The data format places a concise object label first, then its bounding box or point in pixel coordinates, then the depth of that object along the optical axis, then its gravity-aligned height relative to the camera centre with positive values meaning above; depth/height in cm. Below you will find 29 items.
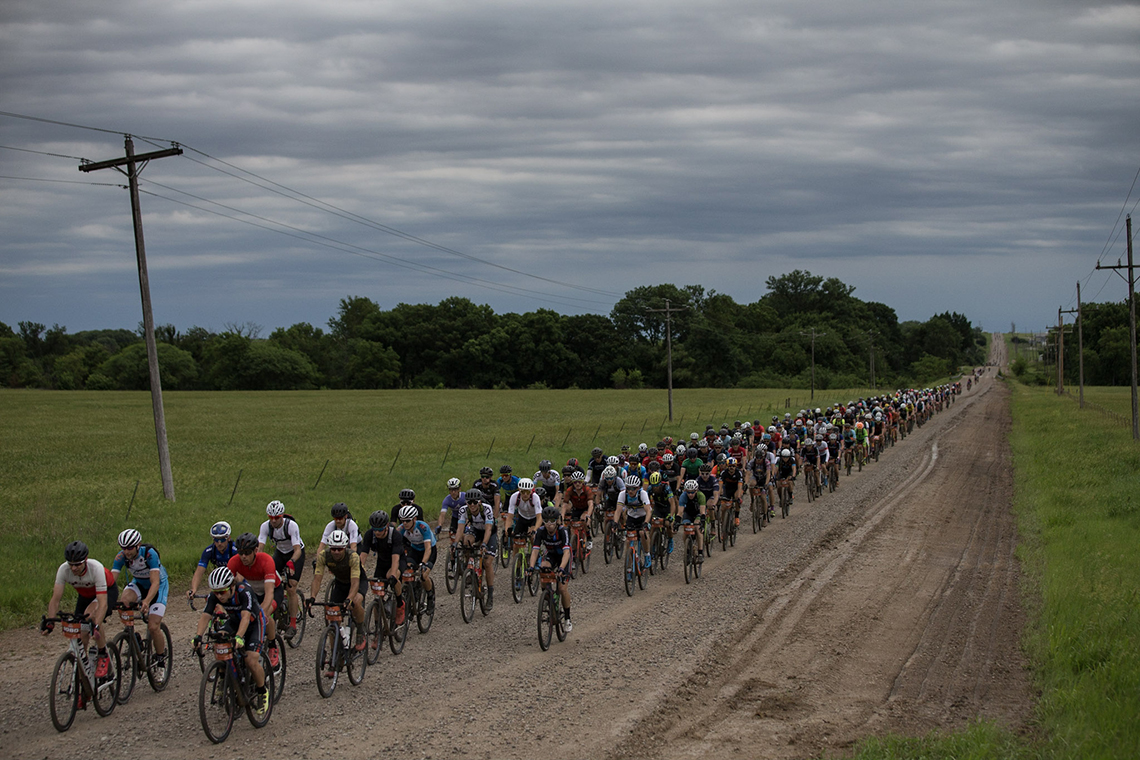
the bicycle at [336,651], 1007 -308
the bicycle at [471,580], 1345 -305
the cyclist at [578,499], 1574 -216
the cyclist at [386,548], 1156 -220
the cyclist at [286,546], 1188 -217
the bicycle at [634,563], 1491 -320
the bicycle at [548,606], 1188 -307
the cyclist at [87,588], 964 -220
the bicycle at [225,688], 894 -312
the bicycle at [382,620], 1134 -310
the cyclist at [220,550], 1044 -193
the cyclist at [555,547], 1219 -236
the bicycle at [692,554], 1585 -322
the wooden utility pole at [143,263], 2105 +322
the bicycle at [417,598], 1239 -309
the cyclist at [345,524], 1145 -183
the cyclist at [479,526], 1360 -226
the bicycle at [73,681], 930 -312
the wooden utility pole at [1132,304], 3431 +250
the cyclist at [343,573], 1045 -227
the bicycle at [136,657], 1017 -317
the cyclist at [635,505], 1530 -223
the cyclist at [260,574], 981 -220
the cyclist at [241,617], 906 -242
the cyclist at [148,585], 1020 -230
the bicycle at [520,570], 1459 -319
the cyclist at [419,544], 1252 -232
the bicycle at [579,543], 1598 -305
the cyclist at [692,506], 1631 -246
